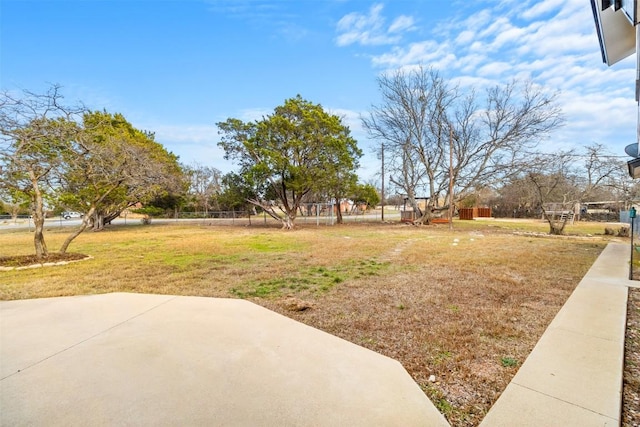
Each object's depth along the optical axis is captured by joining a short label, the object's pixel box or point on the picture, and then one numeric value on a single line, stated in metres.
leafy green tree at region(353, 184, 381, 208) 22.60
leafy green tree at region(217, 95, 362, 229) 16.53
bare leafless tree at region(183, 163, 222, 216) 28.69
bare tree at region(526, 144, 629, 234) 10.90
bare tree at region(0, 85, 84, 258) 6.04
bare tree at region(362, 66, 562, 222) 17.03
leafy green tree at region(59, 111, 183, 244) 7.32
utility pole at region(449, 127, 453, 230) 16.80
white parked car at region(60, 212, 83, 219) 32.47
